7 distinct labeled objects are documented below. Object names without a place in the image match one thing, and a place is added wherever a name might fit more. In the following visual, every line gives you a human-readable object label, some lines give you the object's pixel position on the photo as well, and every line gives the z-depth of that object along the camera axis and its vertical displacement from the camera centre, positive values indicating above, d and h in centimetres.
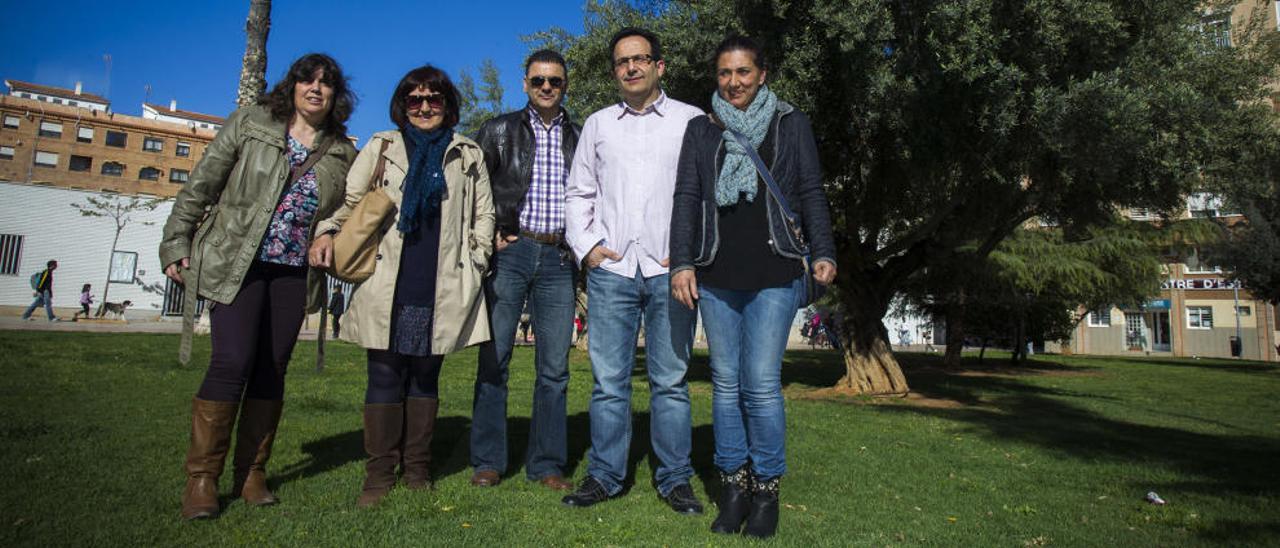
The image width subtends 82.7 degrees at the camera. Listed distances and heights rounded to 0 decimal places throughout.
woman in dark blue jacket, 332 +38
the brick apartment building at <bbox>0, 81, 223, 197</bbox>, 5916 +1440
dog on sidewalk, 2879 +34
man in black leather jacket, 398 +33
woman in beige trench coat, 357 +30
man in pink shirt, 359 +38
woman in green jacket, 334 +34
